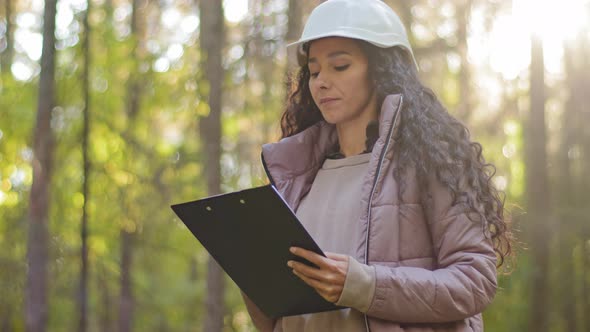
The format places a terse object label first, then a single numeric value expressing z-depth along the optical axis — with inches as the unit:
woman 96.6
